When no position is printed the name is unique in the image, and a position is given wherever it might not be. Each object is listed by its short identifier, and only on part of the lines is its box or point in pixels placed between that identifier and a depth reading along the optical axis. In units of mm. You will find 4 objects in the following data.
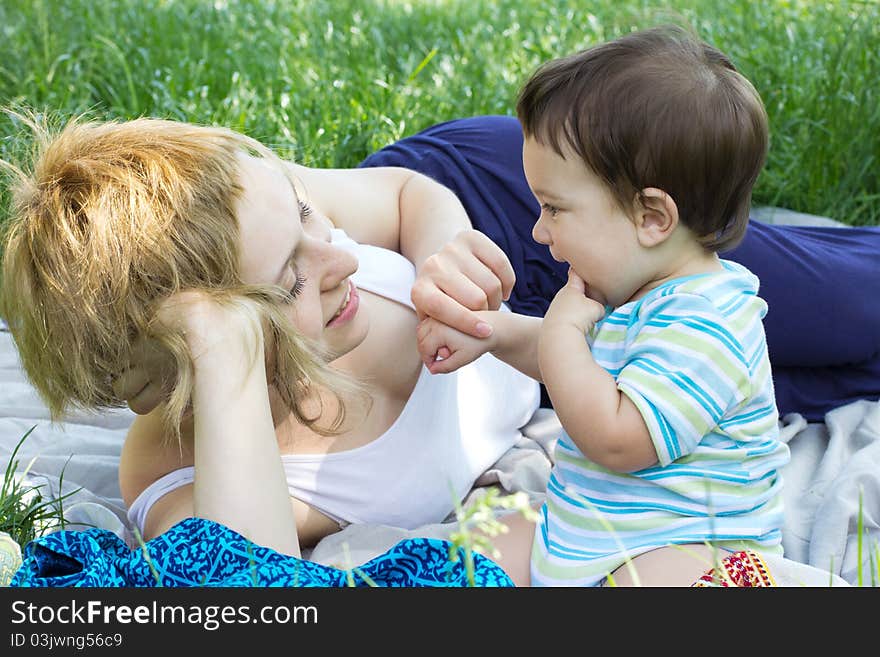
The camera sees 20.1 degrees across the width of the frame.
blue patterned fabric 1504
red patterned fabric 1541
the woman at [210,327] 1588
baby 1535
